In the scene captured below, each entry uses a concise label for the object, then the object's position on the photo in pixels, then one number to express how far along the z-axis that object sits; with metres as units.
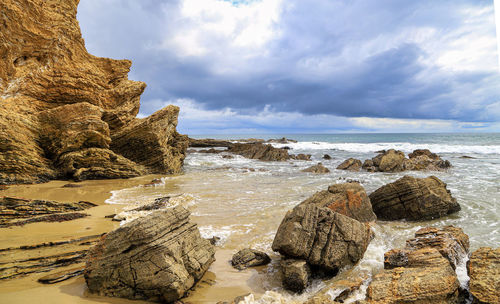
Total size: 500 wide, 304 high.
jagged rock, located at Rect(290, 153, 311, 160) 30.58
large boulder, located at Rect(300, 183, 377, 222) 7.11
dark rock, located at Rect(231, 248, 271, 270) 5.00
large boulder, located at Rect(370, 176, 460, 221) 8.16
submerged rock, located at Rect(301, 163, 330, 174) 18.94
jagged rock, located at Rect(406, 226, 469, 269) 4.46
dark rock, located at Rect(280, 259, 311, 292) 4.21
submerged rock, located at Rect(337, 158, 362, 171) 20.48
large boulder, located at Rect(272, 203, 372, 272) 4.62
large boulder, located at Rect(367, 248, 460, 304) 3.29
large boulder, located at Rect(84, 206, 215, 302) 3.66
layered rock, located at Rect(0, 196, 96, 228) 6.30
